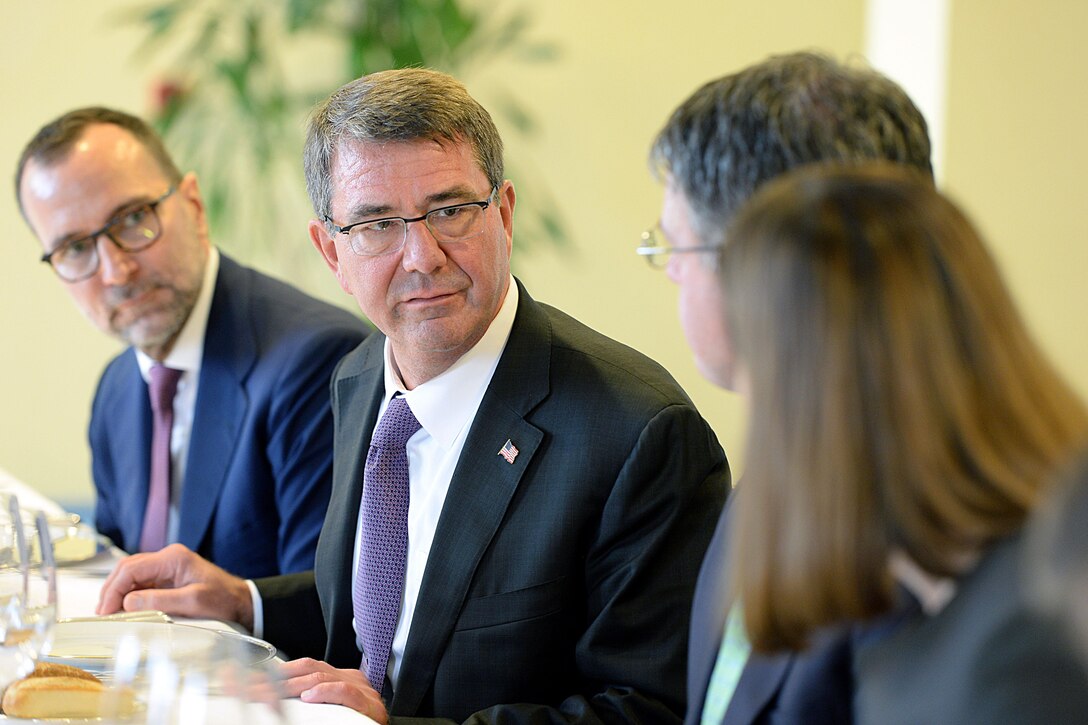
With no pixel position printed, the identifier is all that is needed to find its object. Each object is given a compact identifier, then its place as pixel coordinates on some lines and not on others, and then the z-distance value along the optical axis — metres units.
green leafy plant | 4.06
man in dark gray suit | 2.55
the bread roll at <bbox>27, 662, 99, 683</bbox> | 2.36
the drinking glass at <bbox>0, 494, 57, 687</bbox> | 2.33
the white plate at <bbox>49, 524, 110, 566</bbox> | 2.86
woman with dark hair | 1.99
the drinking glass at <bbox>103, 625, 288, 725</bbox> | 1.94
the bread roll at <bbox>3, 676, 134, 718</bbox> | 2.34
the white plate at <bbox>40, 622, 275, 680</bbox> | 2.21
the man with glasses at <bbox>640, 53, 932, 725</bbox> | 2.31
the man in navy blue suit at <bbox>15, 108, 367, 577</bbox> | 2.97
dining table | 2.42
